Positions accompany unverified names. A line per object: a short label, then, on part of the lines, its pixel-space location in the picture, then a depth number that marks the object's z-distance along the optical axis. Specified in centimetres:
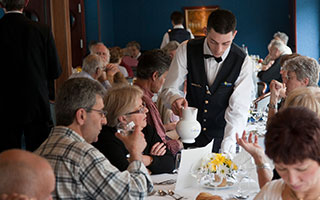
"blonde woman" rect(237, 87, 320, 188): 221
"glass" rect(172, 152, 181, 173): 272
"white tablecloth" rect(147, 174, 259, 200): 246
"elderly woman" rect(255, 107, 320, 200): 160
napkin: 254
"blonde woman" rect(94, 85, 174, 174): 278
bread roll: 230
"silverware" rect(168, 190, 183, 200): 246
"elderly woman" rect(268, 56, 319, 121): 387
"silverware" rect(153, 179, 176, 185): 272
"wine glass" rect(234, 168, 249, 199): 239
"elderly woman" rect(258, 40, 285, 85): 739
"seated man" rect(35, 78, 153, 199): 200
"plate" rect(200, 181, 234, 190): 254
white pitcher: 312
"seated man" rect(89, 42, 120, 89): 581
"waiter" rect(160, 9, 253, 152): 332
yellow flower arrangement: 252
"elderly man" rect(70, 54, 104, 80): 553
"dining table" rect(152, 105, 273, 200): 246
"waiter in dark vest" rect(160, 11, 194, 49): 944
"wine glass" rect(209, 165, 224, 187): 251
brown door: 1087
